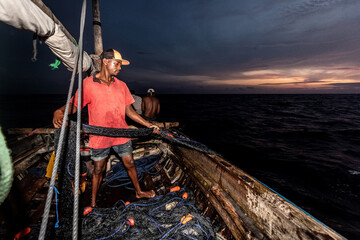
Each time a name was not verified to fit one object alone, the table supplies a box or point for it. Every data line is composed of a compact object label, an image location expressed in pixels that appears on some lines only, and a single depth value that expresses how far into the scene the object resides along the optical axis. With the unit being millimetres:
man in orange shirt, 2402
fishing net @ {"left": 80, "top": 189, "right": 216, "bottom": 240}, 2240
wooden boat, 1685
